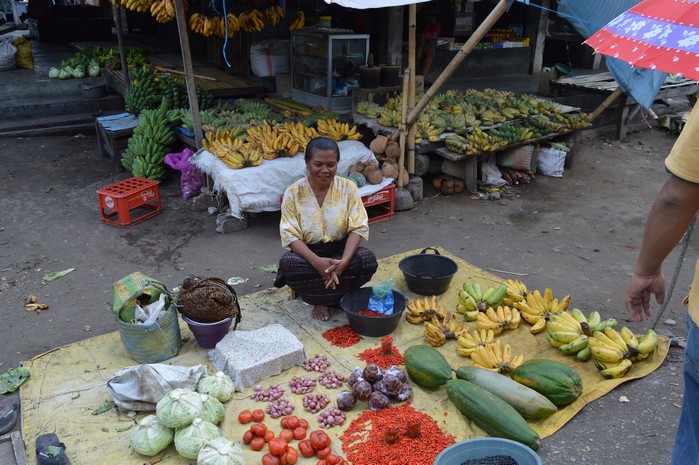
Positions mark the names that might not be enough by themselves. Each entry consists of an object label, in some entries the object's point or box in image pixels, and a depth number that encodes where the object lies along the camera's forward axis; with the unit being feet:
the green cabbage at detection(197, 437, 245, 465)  8.50
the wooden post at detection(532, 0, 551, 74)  42.42
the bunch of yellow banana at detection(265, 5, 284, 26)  28.60
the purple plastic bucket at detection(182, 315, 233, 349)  12.01
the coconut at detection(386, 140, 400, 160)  21.83
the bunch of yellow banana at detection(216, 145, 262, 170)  19.40
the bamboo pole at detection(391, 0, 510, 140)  17.38
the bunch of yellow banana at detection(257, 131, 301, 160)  20.15
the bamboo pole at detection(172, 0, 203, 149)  19.77
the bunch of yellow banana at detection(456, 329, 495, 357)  12.19
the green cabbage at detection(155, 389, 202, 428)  9.36
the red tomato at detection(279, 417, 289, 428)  10.04
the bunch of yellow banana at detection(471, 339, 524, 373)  11.46
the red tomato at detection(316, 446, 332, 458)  9.40
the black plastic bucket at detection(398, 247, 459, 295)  14.69
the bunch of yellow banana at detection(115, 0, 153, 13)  23.71
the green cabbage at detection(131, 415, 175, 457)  9.31
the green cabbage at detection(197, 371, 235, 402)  10.52
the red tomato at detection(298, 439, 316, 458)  9.42
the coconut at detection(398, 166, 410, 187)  22.21
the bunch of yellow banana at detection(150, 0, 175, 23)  20.79
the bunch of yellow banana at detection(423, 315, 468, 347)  12.60
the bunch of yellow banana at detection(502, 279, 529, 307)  13.87
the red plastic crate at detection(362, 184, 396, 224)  20.74
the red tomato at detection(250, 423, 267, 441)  9.75
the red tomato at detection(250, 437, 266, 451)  9.58
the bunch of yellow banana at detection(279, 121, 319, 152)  21.08
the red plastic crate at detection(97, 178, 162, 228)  20.21
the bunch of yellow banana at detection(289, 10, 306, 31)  29.35
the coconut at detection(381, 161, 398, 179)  21.45
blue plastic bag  13.12
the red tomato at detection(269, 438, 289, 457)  9.25
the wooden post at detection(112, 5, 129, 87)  29.26
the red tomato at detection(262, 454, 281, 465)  9.09
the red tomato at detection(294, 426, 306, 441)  9.82
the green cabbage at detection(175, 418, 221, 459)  9.12
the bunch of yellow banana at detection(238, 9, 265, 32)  27.12
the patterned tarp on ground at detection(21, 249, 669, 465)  9.91
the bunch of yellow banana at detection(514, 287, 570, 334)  13.29
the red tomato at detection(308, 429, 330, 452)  9.45
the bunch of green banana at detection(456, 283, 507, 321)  13.69
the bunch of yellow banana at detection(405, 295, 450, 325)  13.46
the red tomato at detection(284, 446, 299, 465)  9.24
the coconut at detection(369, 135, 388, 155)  21.94
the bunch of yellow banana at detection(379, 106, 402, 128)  23.17
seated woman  12.92
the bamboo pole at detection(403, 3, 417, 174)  19.45
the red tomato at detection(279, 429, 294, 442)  9.69
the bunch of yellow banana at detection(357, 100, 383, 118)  24.57
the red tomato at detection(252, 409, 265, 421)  10.25
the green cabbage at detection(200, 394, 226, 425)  9.85
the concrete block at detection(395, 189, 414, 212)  22.15
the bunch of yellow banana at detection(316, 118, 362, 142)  21.89
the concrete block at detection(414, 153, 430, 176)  23.49
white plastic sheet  19.13
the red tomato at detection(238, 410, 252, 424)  10.24
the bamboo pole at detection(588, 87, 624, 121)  27.91
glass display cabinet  25.90
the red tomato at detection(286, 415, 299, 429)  10.02
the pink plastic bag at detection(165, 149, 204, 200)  22.93
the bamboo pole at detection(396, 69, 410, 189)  20.79
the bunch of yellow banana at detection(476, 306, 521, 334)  12.96
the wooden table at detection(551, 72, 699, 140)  32.09
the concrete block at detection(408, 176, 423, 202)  22.98
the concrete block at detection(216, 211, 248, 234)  19.99
